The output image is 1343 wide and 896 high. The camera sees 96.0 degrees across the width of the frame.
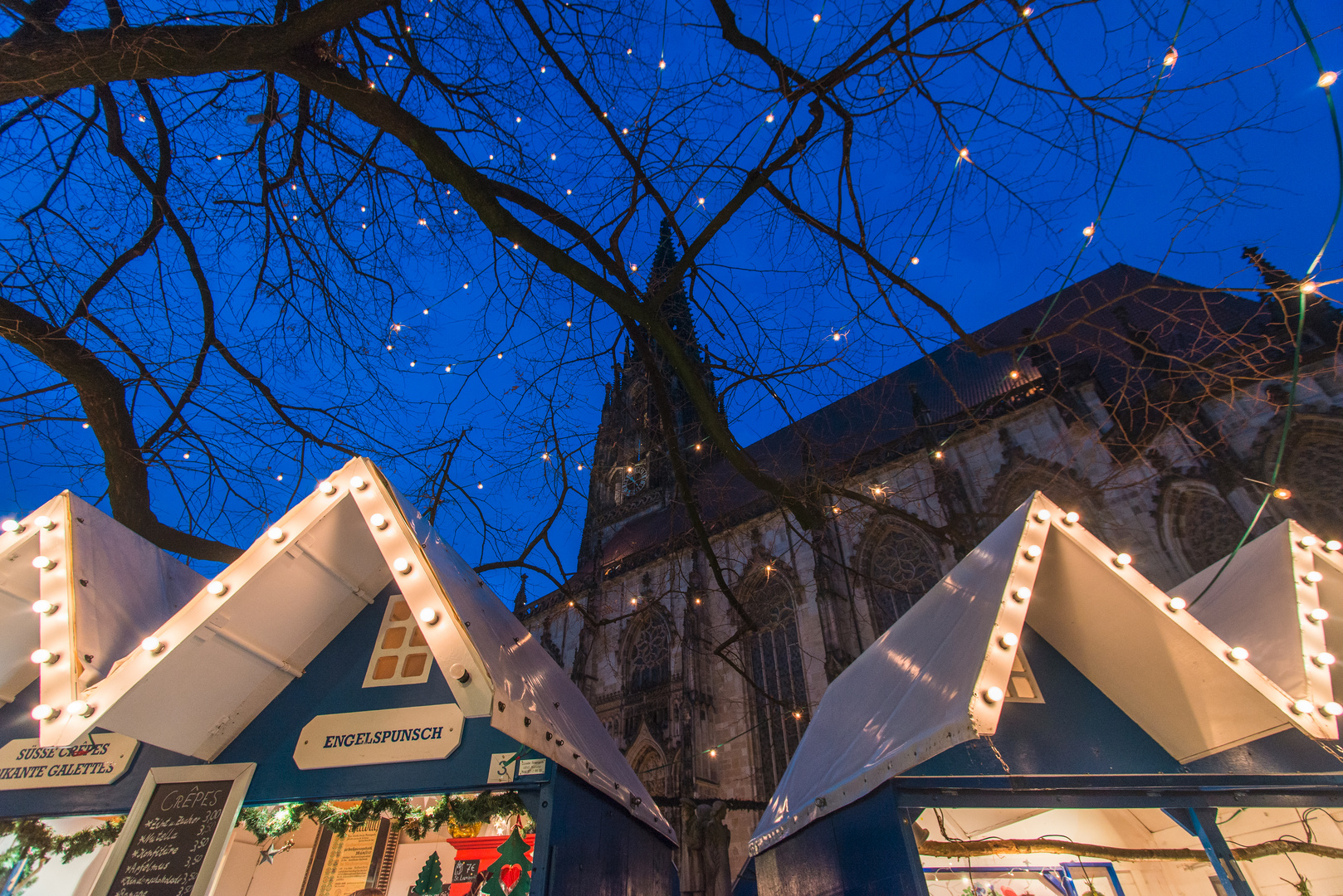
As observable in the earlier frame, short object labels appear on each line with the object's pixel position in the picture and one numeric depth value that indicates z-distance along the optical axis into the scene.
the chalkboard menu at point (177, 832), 2.90
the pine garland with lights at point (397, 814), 3.15
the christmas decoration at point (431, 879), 3.10
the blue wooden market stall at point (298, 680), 2.57
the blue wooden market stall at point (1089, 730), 2.48
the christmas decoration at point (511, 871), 2.94
